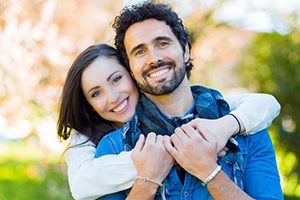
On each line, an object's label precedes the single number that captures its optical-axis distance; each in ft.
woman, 8.94
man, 8.69
